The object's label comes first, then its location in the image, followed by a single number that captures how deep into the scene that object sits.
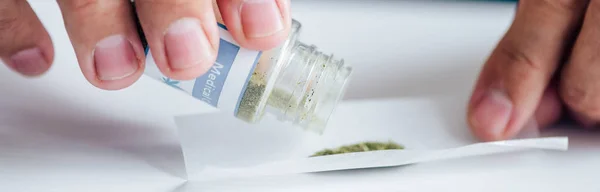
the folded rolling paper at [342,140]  0.45
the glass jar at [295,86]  0.41
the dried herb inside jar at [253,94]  0.41
